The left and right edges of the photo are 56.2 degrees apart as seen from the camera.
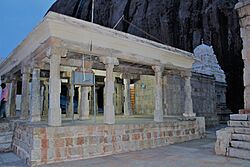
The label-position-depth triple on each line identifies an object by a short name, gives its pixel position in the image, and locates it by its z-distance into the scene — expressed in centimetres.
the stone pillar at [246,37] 633
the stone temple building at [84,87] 593
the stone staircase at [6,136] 763
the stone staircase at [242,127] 575
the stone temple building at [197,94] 1260
